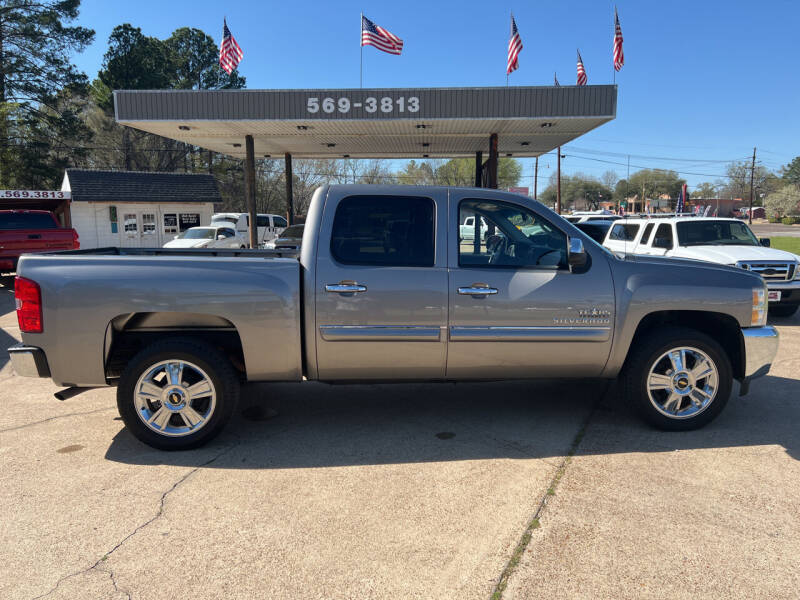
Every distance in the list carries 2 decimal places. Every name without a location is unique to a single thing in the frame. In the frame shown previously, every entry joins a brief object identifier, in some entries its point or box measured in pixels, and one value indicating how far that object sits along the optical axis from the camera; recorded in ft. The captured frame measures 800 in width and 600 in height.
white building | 92.48
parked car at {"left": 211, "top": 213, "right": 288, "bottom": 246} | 75.72
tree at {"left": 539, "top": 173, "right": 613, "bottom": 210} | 318.00
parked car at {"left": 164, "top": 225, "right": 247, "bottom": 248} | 66.33
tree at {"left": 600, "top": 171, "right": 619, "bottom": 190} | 361.71
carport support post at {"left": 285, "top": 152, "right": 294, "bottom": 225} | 73.56
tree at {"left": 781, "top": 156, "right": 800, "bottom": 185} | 352.69
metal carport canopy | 50.60
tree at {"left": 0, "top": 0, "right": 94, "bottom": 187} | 112.98
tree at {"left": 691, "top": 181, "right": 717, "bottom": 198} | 360.69
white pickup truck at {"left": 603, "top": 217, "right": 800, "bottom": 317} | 30.81
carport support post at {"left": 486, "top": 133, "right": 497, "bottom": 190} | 62.34
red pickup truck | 46.62
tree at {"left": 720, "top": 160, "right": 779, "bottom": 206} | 346.40
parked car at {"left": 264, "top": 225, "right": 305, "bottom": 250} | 53.28
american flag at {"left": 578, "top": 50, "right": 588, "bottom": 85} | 60.90
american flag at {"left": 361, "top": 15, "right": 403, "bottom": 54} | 56.75
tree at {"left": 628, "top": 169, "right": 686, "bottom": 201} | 317.83
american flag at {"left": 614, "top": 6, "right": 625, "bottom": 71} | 55.42
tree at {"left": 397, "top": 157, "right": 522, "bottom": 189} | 194.93
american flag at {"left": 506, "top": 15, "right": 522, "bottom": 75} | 57.36
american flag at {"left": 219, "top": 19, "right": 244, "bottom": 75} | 57.36
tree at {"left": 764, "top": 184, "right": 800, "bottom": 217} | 271.69
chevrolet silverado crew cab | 13.28
